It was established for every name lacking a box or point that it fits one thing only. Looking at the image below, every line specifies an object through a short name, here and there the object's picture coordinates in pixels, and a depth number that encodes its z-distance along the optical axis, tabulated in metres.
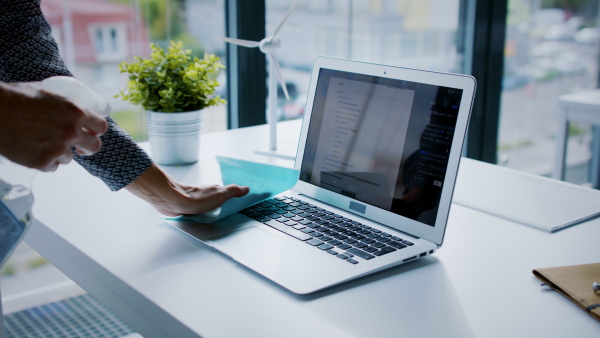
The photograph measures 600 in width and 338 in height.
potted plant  1.36
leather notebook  0.75
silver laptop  0.88
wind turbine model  1.49
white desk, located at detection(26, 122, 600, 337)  0.72
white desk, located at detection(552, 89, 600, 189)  2.19
